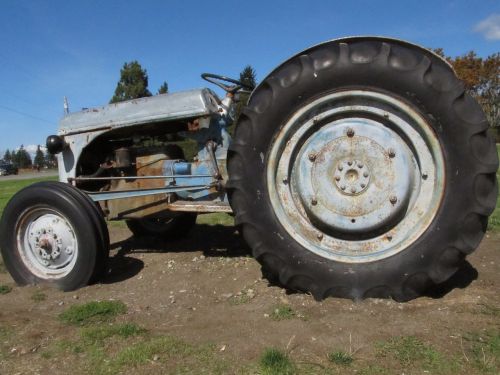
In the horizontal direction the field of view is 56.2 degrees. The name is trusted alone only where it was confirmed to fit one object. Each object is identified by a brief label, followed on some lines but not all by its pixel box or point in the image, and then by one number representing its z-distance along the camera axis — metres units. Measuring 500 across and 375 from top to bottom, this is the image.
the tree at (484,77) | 38.69
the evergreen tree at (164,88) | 29.67
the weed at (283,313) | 2.92
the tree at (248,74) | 42.06
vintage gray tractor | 2.79
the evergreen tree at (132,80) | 27.97
